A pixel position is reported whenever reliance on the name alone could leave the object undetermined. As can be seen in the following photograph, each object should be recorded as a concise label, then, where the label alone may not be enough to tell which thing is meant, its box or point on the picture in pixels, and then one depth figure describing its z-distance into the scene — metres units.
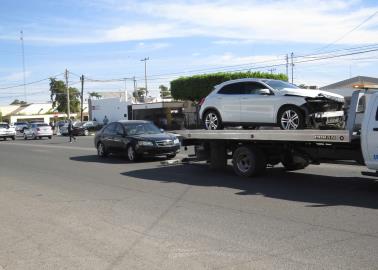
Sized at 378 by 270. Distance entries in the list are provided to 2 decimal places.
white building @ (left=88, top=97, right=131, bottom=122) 69.44
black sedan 17.86
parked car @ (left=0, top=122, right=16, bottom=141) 45.19
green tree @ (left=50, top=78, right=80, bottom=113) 96.25
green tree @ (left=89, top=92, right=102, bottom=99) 109.04
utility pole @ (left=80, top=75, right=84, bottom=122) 71.89
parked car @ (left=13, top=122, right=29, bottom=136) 64.01
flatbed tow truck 9.66
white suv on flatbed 11.36
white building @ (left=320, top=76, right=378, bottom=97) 52.03
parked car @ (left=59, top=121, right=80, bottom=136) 55.00
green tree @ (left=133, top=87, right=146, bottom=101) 109.81
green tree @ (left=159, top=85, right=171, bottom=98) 106.88
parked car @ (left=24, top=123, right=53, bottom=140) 45.50
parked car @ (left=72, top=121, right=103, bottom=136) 51.57
